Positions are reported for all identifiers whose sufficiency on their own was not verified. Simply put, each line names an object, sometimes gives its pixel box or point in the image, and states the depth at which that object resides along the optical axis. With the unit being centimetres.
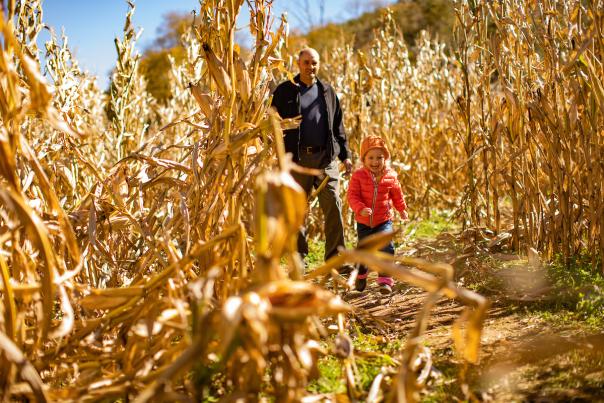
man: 395
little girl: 354
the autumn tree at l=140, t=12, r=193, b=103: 2181
